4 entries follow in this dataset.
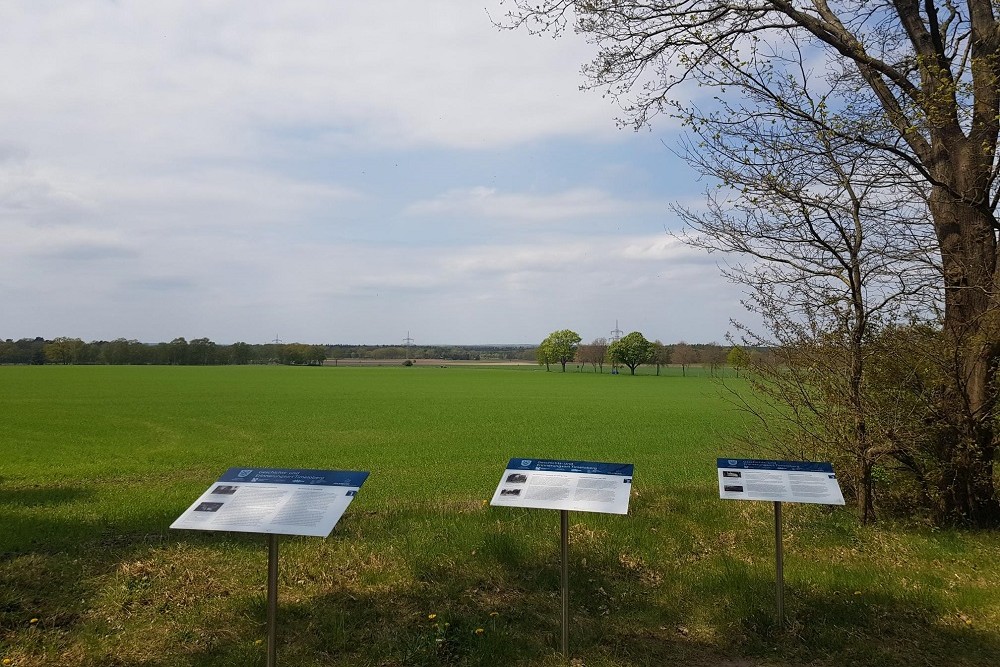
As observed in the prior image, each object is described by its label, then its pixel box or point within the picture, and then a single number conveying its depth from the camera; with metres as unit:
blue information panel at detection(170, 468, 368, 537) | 4.68
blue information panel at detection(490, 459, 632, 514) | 5.15
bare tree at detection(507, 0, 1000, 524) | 8.37
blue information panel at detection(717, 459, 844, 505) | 5.83
